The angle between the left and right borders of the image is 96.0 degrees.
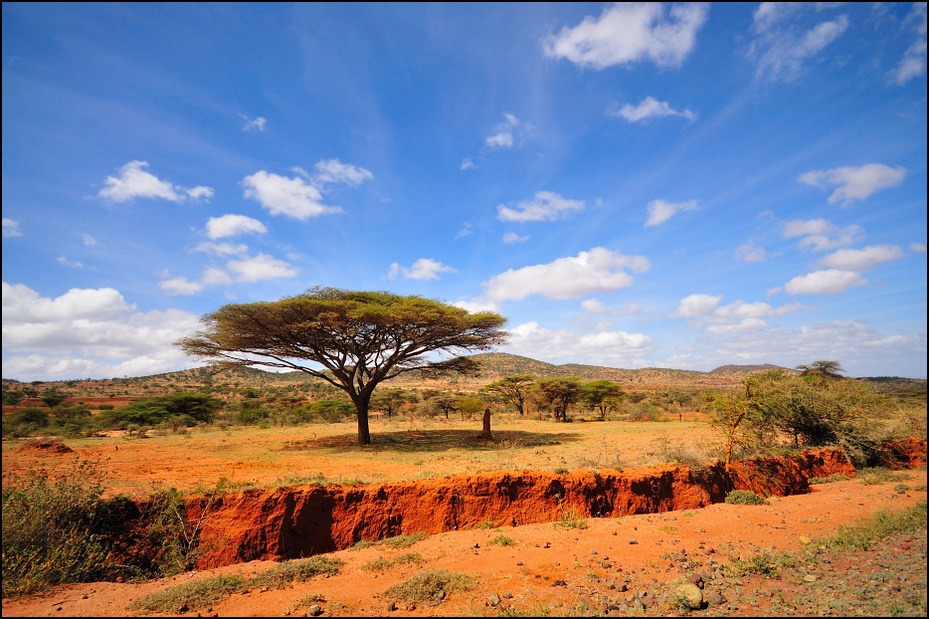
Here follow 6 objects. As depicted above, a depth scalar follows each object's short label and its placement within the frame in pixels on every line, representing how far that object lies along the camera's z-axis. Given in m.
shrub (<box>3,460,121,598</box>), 6.26
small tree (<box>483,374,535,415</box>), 43.16
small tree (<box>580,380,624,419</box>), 40.22
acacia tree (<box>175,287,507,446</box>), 19.69
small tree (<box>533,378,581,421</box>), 39.38
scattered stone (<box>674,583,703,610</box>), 5.88
